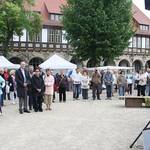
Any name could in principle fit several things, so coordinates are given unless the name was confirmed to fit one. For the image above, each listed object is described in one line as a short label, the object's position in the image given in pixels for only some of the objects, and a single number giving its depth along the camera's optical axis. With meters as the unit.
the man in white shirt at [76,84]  17.80
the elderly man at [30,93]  12.76
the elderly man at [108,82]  17.91
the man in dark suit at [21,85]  12.05
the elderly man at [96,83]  17.44
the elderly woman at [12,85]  15.54
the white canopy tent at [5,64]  20.70
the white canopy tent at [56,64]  22.37
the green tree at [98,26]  28.79
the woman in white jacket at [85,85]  17.65
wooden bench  14.22
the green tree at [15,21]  28.49
